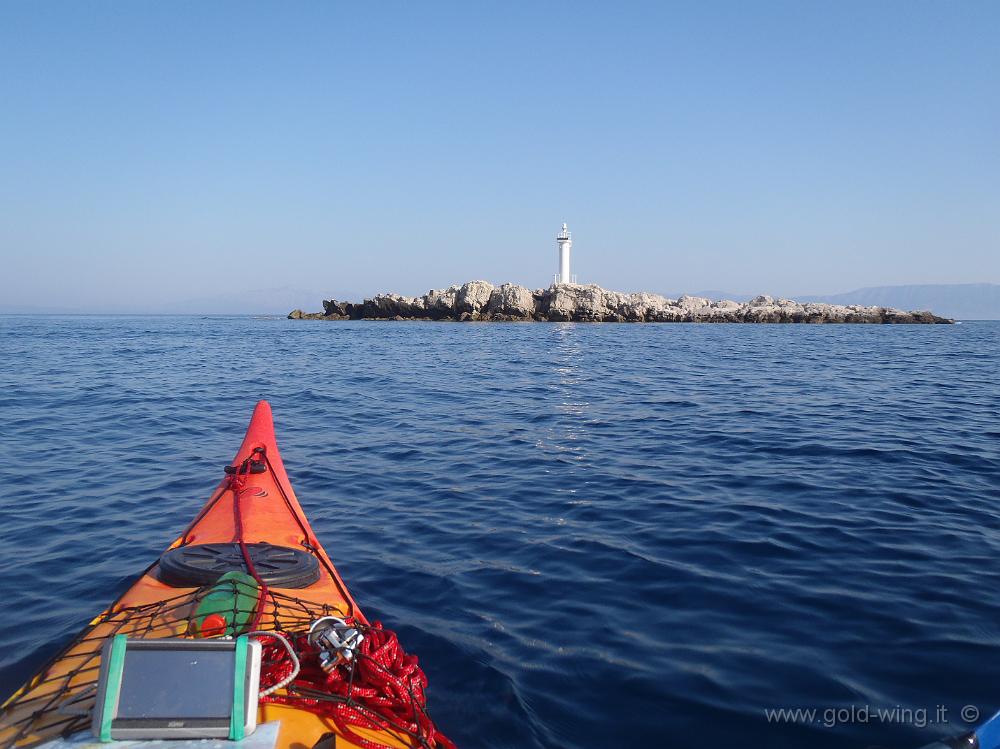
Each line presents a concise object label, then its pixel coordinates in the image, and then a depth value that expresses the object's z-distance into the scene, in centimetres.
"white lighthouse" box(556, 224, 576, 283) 8137
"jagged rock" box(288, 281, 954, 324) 7062
